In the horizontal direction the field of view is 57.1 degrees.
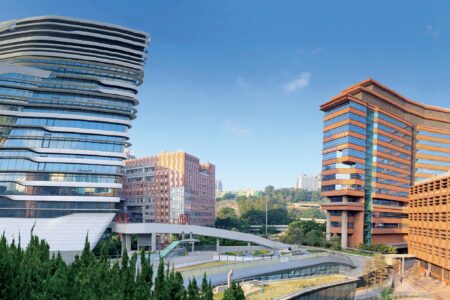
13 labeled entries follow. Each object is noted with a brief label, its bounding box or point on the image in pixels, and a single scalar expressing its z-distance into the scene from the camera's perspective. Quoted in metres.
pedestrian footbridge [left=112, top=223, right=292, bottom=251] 73.38
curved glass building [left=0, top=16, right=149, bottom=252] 67.00
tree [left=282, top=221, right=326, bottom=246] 86.69
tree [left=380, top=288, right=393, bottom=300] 45.21
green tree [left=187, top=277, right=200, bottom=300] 22.02
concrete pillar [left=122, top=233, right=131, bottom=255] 74.50
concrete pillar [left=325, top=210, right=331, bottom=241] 88.62
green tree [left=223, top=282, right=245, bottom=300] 20.92
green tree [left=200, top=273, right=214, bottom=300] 21.20
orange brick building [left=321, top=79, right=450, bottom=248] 84.31
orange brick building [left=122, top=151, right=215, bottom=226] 131.75
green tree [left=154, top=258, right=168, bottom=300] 22.55
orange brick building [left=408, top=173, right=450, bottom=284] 58.97
